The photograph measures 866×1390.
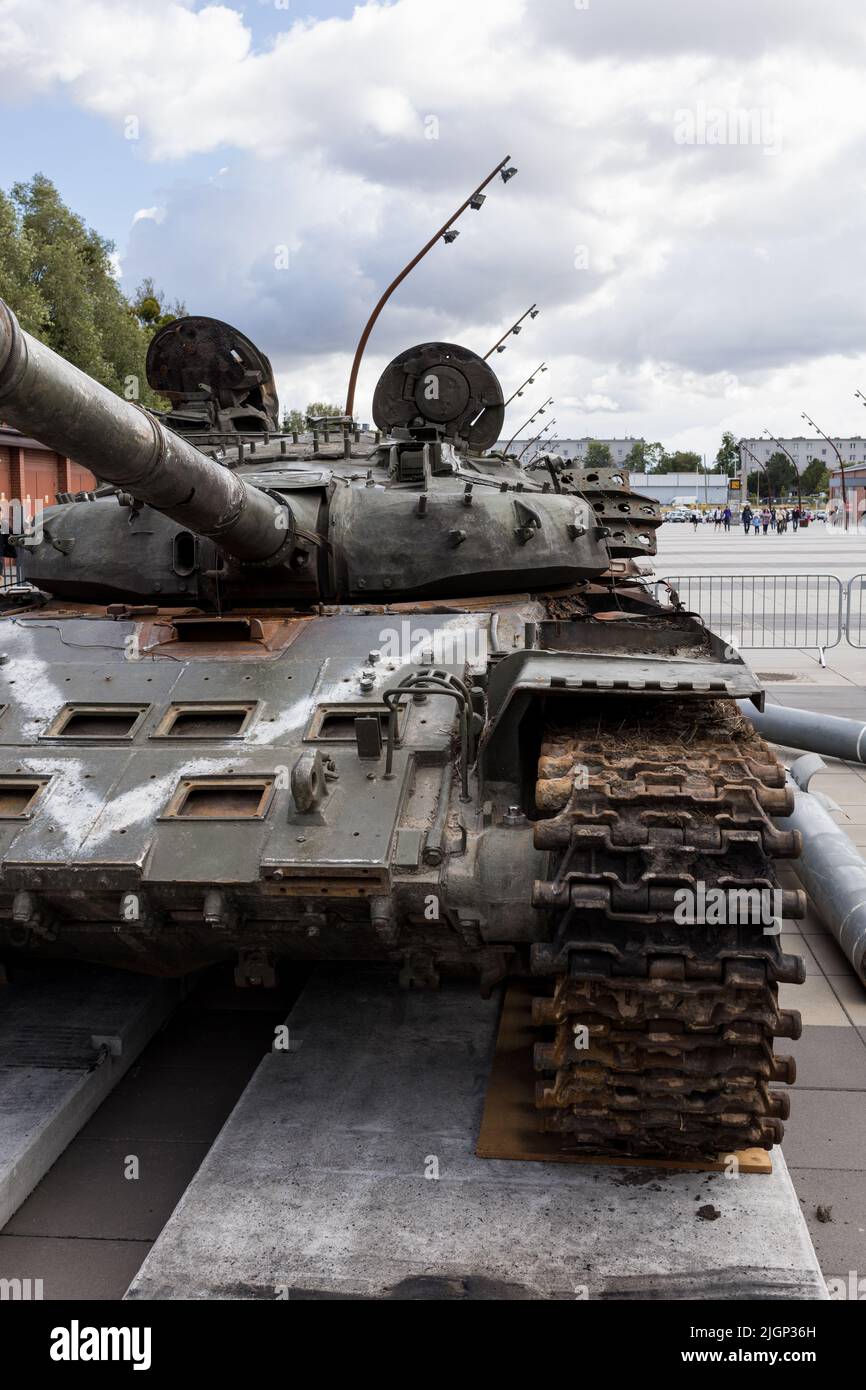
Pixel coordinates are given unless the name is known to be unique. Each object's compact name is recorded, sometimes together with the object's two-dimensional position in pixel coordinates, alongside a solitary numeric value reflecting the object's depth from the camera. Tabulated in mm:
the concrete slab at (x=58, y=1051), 5766
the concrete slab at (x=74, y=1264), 5078
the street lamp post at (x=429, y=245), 12859
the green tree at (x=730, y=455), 114750
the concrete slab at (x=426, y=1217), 4844
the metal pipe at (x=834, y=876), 7871
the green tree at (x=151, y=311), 48844
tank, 4742
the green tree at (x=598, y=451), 92700
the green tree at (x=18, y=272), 28781
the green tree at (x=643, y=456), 127062
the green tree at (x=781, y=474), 112062
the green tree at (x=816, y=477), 111188
